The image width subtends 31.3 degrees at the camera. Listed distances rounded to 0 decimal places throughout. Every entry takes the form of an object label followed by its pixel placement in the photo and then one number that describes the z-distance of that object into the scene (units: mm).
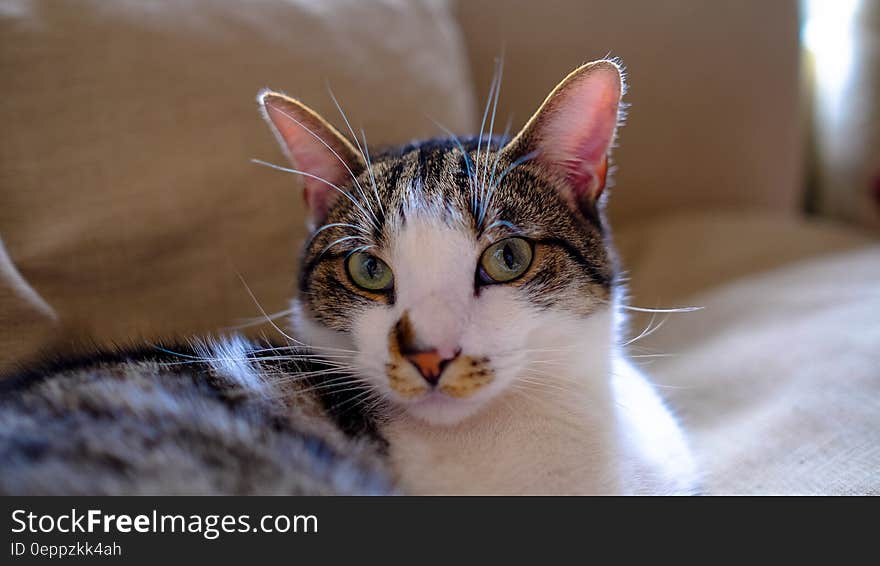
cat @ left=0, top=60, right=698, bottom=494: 393
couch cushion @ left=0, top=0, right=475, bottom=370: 482
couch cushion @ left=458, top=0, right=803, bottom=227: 585
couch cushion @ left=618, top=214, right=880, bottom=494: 460
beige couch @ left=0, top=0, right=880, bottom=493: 479
